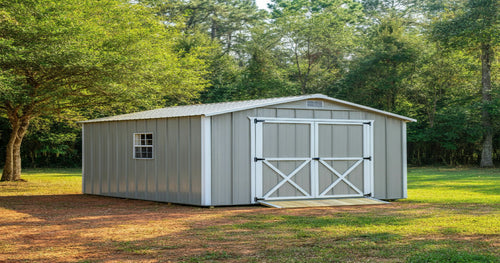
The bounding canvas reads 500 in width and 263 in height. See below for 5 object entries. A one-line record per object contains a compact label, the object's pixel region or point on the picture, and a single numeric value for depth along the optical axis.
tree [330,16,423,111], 33.31
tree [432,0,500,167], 29.77
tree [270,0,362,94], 36.44
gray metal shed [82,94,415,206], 13.12
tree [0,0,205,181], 16.48
